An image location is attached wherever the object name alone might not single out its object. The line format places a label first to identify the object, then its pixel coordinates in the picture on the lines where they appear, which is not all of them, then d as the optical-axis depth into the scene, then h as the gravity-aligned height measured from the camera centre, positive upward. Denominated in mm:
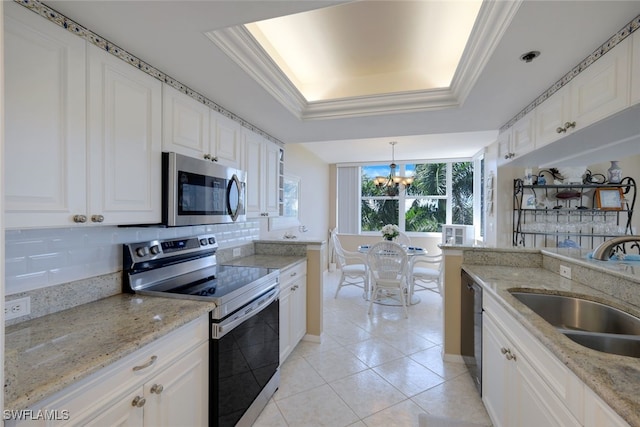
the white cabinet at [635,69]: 1198 +628
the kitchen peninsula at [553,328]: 778 -467
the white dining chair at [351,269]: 4348 -903
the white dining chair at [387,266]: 3705 -742
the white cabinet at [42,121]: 981 +348
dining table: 4164 -1332
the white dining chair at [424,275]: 4152 -956
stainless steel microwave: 1628 +131
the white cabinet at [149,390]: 842 -656
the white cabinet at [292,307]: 2342 -879
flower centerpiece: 4434 -327
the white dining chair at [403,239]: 5423 -549
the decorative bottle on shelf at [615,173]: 3096 +445
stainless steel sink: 1123 -543
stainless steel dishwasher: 1984 -929
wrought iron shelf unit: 3217 -9
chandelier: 4934 +564
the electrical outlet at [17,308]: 1106 -398
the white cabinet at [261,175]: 2627 +385
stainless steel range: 1477 -592
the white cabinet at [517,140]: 2164 +631
